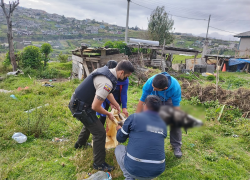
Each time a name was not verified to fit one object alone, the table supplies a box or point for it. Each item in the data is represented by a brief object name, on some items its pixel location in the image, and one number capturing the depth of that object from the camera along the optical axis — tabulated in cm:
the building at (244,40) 2490
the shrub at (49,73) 1239
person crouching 186
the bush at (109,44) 1309
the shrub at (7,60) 1309
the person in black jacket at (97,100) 228
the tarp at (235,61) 1635
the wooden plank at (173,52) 1356
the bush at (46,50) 1318
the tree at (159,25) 2445
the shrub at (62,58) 1919
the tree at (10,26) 1150
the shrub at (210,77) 1235
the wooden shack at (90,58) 984
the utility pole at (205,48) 1976
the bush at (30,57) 1228
